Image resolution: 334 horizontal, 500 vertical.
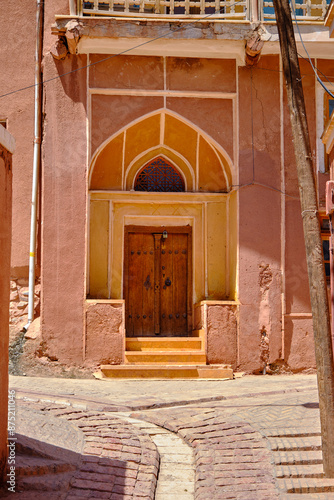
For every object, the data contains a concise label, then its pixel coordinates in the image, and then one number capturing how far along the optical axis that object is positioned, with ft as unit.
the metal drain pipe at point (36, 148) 40.43
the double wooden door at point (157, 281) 43.14
